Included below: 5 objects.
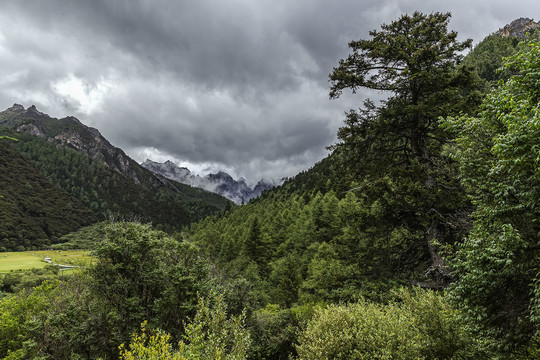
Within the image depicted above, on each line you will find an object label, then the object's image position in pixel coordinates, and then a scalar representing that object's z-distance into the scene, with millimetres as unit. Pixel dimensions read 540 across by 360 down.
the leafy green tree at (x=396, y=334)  9164
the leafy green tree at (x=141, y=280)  16453
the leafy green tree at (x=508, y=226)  6070
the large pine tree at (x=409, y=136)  11180
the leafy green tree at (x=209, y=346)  8094
